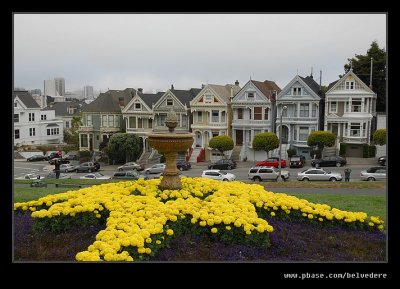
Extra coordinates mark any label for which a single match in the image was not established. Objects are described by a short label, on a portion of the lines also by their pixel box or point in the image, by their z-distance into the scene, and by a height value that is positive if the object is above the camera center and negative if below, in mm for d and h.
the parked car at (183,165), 36859 -2743
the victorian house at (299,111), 44500 +2400
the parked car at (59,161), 42747 -2708
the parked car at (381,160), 36312 -2319
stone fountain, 11922 -312
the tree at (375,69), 48219 +7737
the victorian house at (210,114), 47469 +2237
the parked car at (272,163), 36269 -2499
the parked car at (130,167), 36719 -2867
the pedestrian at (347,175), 27812 -2684
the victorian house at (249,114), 46125 +2160
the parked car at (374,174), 28172 -2678
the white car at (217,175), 29109 -2834
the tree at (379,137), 37281 -280
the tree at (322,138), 40500 -398
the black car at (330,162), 37000 -2445
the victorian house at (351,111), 42625 +2360
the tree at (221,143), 42531 -907
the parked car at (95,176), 29320 -2938
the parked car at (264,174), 29672 -2801
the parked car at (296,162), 37375 -2490
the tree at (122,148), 41531 -1376
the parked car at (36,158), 45094 -2556
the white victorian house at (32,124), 51562 +1321
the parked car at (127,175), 29366 -2882
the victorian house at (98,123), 51750 +1324
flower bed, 8788 -1961
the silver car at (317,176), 29266 -2868
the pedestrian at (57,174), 28978 -2719
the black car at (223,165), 37969 -2778
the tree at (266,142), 41344 -785
